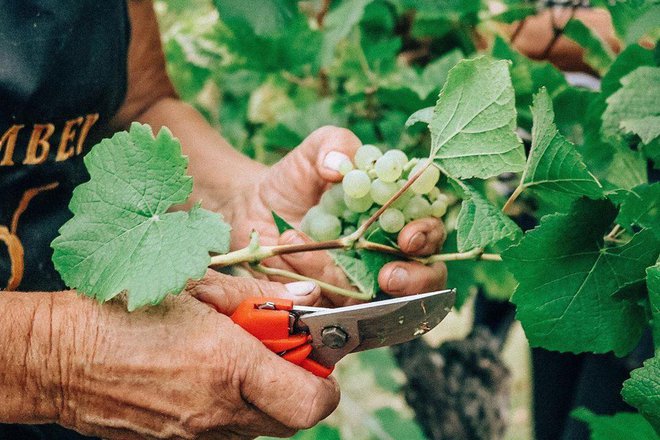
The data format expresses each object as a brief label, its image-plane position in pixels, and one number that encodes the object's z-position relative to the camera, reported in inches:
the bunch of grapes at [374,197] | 38.2
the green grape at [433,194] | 41.5
